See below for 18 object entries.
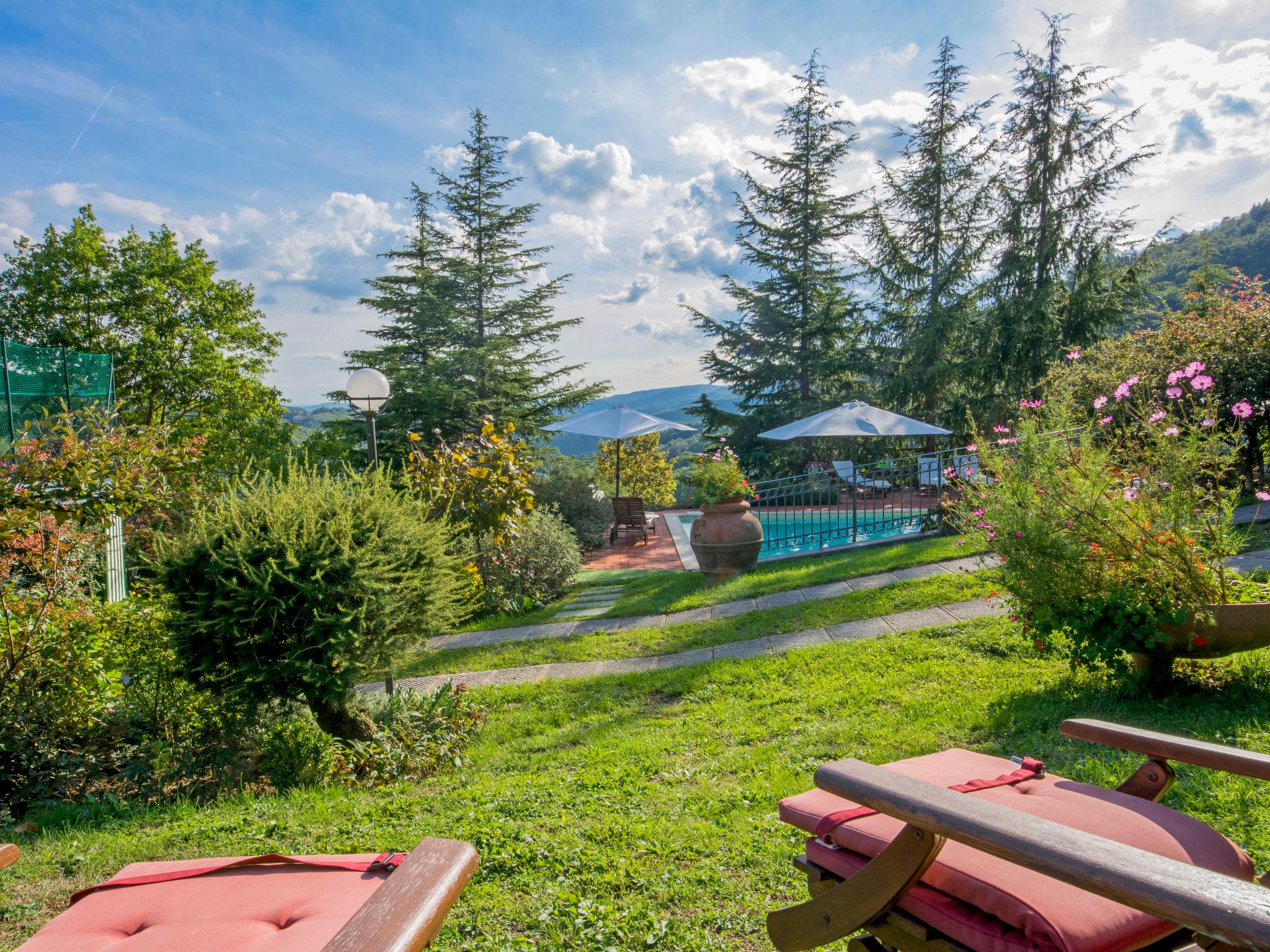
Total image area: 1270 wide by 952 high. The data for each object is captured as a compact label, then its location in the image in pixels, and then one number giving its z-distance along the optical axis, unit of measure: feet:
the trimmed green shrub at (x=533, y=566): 27.84
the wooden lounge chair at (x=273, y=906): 3.72
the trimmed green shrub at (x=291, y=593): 12.00
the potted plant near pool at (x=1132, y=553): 10.51
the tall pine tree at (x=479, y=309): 62.23
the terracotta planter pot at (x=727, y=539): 26.94
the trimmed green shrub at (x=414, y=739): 12.53
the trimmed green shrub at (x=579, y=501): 47.70
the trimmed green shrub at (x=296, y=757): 11.64
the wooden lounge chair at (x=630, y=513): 44.11
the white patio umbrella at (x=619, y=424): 48.78
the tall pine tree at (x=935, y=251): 58.49
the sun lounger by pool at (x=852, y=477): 30.86
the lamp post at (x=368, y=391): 21.95
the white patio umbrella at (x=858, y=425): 36.60
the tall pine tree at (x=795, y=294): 64.54
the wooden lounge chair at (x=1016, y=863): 3.04
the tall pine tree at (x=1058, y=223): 51.11
